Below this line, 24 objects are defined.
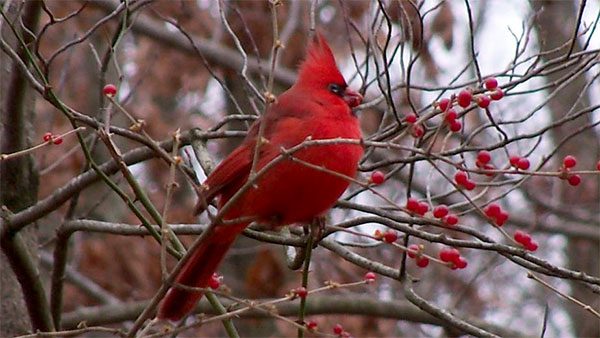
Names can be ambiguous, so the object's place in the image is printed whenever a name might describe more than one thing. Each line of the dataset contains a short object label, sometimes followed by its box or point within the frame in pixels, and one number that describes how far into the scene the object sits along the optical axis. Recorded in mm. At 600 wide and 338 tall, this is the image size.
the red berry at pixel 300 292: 4633
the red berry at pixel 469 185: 4907
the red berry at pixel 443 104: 4535
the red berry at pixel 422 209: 4701
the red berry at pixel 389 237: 4773
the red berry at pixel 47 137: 4767
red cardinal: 5434
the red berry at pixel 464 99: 4602
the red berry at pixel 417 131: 4319
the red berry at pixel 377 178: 4624
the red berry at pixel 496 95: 4855
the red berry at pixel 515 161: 4789
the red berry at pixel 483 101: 4684
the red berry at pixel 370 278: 5243
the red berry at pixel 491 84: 5023
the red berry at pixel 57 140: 4709
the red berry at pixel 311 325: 4863
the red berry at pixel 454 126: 4730
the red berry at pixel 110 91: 4781
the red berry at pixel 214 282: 5629
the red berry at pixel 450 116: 4539
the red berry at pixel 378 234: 4697
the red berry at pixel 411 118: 4937
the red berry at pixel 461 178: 4910
